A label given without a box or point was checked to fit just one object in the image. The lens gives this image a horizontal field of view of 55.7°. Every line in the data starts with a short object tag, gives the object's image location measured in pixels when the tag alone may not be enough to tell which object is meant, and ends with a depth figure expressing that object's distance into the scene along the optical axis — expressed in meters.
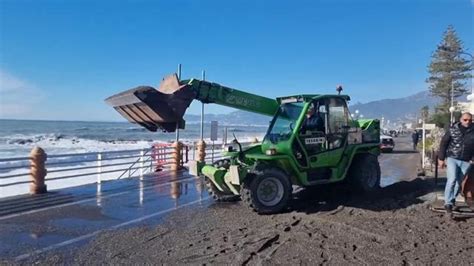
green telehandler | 8.81
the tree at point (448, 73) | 76.06
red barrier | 17.58
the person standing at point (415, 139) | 37.34
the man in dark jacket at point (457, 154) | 8.05
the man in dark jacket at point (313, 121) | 9.82
